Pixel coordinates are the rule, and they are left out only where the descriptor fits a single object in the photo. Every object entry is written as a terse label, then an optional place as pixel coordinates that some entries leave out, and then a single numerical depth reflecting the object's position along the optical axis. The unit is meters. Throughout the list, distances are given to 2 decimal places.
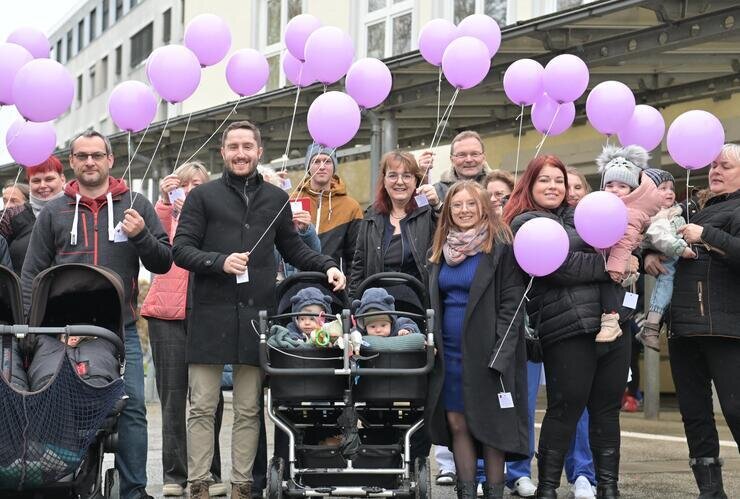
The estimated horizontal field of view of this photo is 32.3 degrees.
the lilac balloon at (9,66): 7.61
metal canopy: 10.08
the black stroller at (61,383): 5.12
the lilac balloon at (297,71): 8.66
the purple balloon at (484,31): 8.66
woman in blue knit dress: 6.49
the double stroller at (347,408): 6.12
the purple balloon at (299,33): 8.73
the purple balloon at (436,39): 8.86
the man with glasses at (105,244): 6.62
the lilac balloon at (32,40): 8.51
